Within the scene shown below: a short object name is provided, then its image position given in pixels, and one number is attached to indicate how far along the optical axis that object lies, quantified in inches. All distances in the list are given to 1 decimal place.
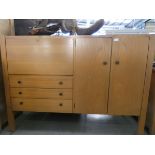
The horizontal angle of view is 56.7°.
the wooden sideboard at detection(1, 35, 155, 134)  59.4
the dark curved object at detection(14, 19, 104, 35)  65.5
